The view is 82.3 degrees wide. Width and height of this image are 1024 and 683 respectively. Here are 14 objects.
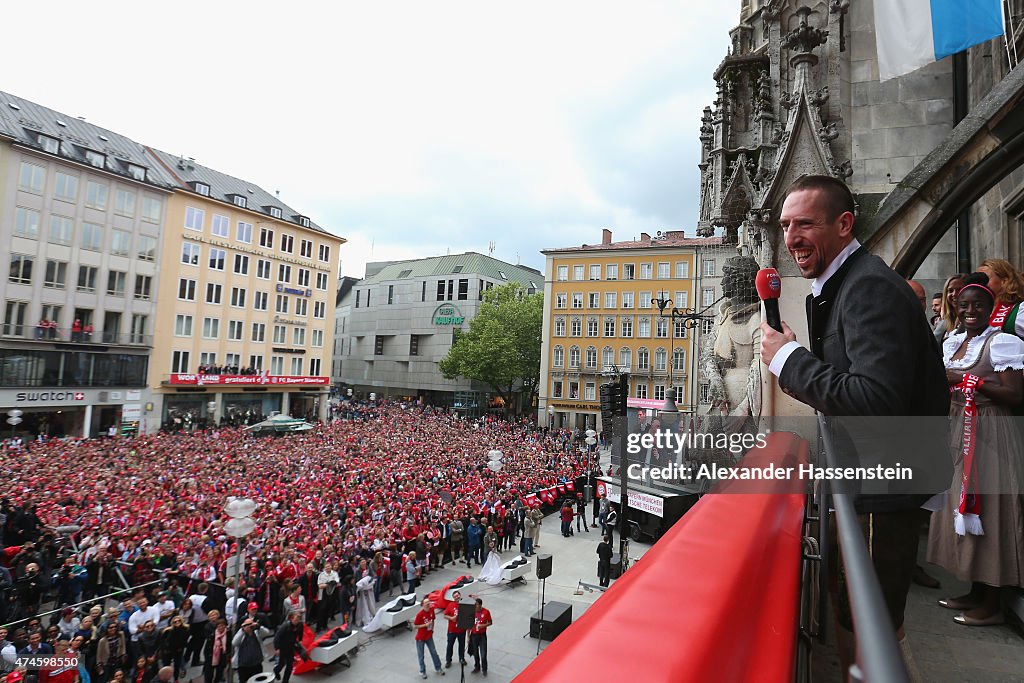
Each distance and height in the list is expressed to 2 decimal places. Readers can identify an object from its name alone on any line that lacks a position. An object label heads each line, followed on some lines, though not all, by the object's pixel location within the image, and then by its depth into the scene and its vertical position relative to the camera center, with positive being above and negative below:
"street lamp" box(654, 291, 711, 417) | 16.21 -0.38
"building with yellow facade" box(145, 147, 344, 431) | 41.66 +4.87
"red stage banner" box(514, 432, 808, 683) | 1.08 -0.49
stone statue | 8.03 +0.64
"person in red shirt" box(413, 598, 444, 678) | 10.88 -4.75
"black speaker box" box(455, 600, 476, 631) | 10.64 -4.32
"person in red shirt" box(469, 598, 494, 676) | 11.04 -4.91
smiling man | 1.75 +0.14
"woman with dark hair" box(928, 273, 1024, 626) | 3.28 -0.35
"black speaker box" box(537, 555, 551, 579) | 12.74 -3.99
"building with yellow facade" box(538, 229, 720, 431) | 50.09 +5.73
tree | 58.66 +3.72
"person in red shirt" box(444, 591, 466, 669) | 11.05 -4.87
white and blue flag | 7.09 +4.57
